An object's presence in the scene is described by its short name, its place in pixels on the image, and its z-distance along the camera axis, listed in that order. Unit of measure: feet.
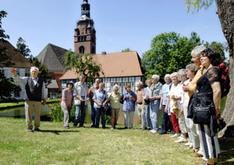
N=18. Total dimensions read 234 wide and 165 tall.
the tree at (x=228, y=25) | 14.23
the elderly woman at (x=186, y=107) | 13.07
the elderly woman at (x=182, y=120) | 15.26
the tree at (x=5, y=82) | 52.56
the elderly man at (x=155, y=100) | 22.09
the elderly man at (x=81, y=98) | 25.18
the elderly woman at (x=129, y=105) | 25.59
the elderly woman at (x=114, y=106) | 25.12
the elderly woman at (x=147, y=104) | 23.43
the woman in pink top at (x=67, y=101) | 24.36
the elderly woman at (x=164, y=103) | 21.24
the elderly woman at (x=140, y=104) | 24.32
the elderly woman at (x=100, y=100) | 25.25
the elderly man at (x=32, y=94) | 20.26
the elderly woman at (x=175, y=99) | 16.59
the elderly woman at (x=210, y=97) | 9.64
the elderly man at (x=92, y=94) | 26.08
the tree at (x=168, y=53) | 113.09
